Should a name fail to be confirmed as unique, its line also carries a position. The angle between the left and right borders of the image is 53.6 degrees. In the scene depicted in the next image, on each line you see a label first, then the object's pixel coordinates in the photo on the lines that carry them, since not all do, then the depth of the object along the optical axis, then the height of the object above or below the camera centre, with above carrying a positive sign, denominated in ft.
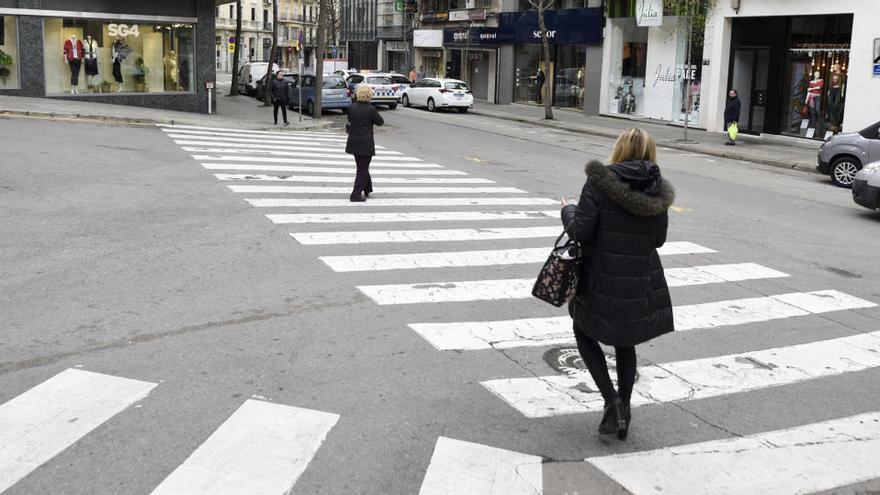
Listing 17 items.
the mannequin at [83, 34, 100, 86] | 92.32 +2.49
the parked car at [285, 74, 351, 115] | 109.19 -0.82
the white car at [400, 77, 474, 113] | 125.59 -0.43
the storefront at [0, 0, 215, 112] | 88.74 +3.14
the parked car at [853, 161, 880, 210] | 45.78 -4.32
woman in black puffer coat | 16.35 -2.74
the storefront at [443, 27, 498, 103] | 153.58 +6.51
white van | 143.64 +1.77
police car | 123.44 +0.20
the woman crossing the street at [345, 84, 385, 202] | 43.27 -2.16
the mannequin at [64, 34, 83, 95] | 91.15 +2.52
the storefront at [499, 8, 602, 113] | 124.57 +6.11
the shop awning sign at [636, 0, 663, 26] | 106.11 +10.40
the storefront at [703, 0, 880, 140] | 82.58 +3.76
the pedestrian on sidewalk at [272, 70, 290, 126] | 89.40 -0.65
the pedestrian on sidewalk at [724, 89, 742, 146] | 86.89 -0.95
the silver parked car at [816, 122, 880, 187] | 60.23 -3.44
